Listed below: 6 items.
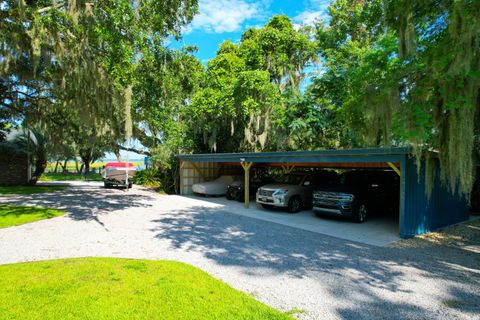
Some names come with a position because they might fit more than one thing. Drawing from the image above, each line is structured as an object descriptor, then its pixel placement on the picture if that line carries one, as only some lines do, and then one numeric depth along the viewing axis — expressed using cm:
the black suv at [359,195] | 820
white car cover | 1433
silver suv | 1003
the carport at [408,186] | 666
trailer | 1845
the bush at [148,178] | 2150
